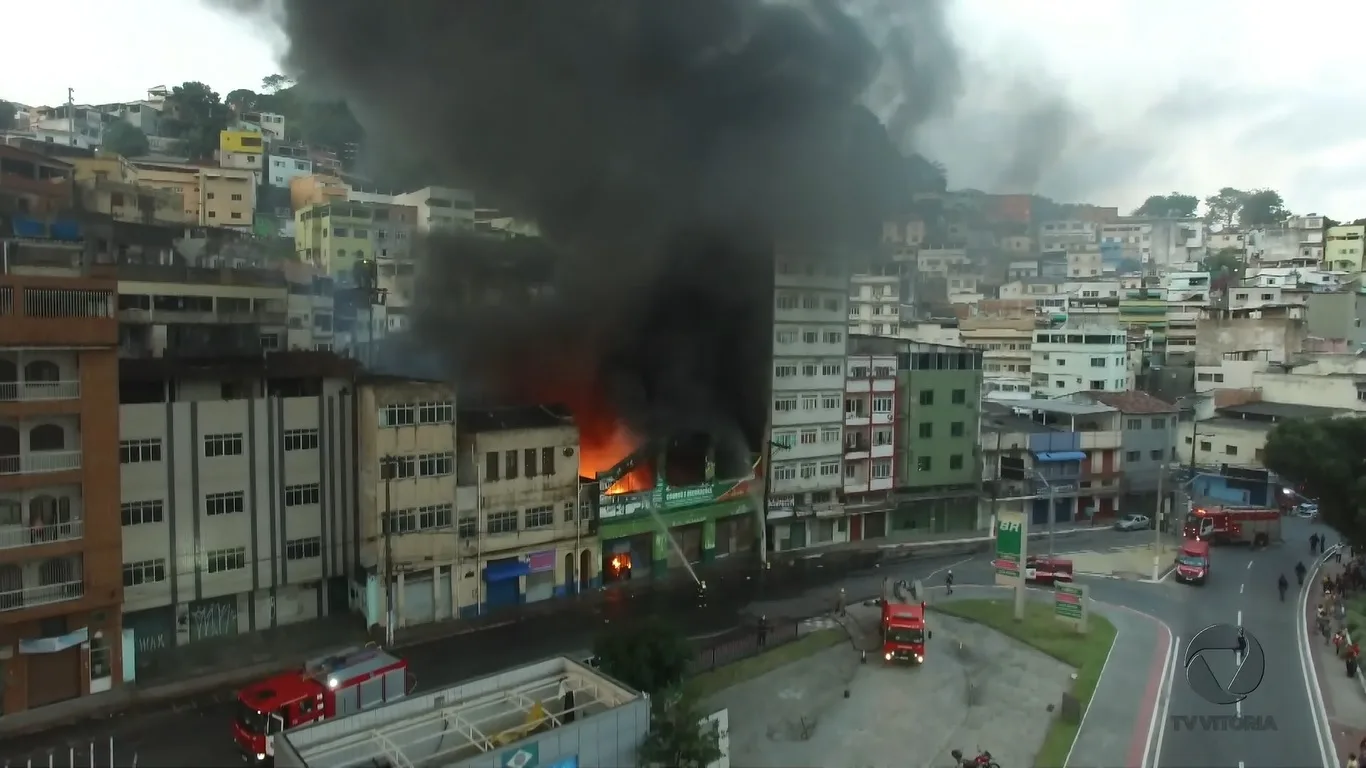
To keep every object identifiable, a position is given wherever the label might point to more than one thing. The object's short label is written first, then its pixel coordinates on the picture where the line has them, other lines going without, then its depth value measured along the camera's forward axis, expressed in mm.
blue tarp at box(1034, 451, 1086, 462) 44188
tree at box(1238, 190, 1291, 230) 134625
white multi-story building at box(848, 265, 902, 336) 69500
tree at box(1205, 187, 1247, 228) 141750
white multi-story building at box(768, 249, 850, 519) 39219
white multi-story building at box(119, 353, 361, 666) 24609
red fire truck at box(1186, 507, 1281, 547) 39312
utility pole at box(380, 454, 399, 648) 26922
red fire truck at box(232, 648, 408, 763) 18922
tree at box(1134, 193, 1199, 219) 145875
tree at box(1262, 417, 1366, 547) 32944
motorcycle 17777
